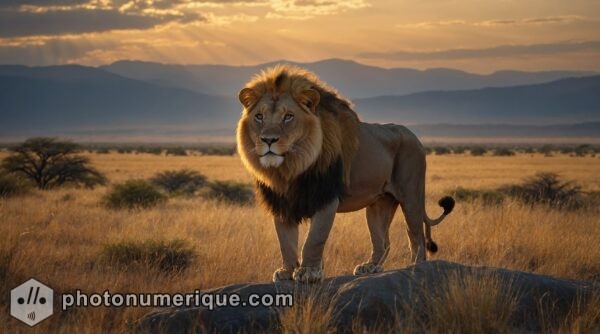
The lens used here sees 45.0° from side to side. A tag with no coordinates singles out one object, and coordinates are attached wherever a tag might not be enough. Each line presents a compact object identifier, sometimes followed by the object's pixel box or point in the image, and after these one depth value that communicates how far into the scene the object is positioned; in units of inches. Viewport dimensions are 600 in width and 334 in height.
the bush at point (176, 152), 3095.5
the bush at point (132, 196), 725.9
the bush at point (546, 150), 3137.3
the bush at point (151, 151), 3213.1
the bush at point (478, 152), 2907.0
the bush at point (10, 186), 788.0
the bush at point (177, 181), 1160.2
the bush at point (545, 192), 762.8
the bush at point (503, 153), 2837.1
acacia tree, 1083.3
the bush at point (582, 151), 2848.2
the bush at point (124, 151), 3313.7
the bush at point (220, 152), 3282.5
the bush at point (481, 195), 791.9
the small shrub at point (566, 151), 3120.1
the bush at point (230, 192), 852.7
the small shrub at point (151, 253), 377.1
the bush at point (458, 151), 3189.0
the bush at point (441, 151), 3063.5
